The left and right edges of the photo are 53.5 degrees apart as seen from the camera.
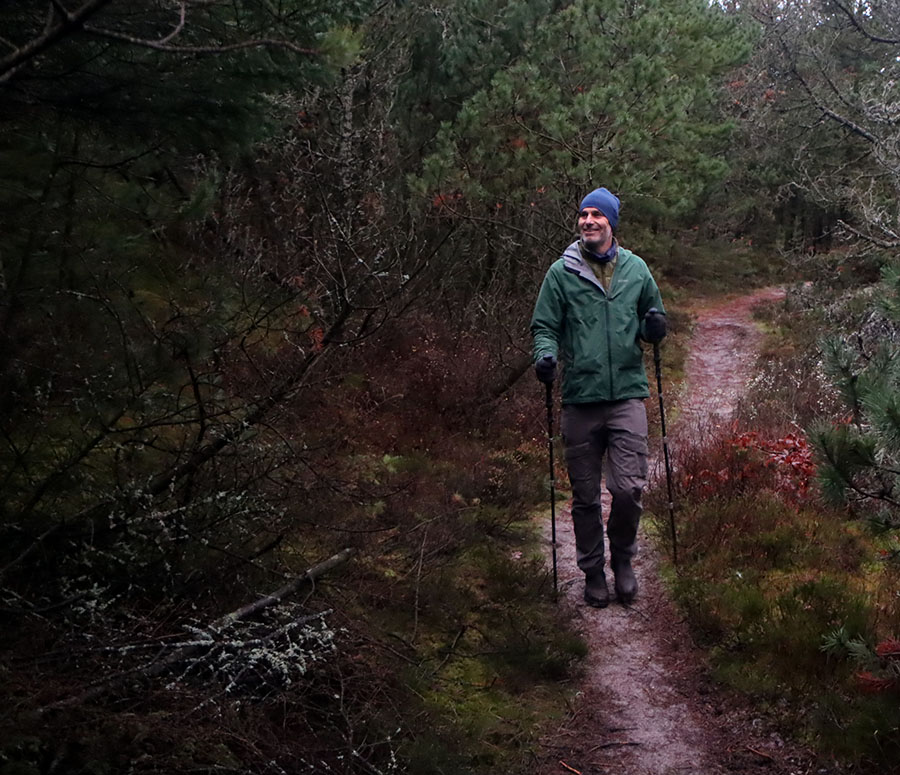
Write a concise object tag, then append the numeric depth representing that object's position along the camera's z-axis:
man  5.33
